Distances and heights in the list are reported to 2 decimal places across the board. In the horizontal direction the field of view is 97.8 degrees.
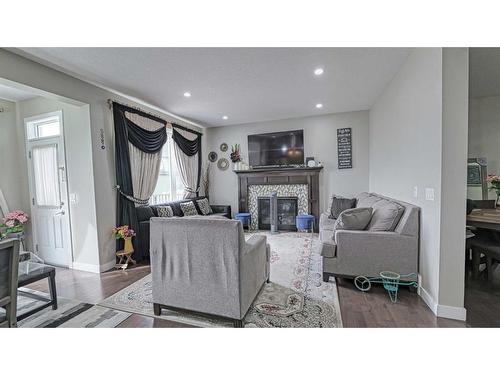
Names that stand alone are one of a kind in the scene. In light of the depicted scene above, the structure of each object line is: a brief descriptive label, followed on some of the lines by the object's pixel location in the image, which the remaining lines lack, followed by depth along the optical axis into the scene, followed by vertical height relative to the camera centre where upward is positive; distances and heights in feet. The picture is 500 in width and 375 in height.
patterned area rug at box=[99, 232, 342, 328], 6.38 -4.23
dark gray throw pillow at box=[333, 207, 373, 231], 8.70 -1.81
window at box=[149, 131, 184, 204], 15.60 -0.03
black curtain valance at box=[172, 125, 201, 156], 16.12 +2.85
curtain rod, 11.15 +4.08
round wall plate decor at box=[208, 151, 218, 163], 19.88 +2.04
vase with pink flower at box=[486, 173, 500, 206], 8.52 -0.43
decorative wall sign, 16.51 +2.03
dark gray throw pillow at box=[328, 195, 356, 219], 13.66 -1.93
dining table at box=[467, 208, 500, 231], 7.16 -1.65
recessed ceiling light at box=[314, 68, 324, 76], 9.53 +4.64
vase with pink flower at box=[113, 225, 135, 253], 10.89 -2.70
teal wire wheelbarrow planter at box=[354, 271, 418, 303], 7.38 -3.85
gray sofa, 7.68 -2.72
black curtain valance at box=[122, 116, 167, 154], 12.18 +2.60
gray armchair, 5.75 -2.45
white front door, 11.14 -0.31
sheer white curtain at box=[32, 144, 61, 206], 11.39 +0.44
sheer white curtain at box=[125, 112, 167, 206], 12.40 +0.87
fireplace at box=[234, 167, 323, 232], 17.12 -0.74
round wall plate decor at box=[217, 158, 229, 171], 19.61 +1.29
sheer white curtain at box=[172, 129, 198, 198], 16.69 +0.93
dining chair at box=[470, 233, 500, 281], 7.90 -2.93
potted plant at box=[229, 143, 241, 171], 18.81 +1.90
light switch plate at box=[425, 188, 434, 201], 6.69 -0.69
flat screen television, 17.44 +2.29
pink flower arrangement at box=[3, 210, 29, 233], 10.07 -1.69
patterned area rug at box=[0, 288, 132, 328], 6.46 -4.20
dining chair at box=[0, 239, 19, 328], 4.65 -2.06
